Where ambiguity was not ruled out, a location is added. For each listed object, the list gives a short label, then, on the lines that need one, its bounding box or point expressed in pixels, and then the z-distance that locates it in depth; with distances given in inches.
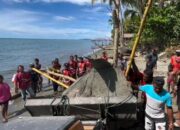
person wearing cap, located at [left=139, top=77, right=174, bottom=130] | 101.1
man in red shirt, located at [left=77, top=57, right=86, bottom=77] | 263.9
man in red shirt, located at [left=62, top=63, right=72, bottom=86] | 244.2
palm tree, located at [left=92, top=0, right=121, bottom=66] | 173.5
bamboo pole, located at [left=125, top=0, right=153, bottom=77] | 135.2
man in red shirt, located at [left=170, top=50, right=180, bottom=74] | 171.9
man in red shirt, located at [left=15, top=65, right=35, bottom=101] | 218.7
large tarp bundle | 119.8
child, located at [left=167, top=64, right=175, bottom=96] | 176.8
